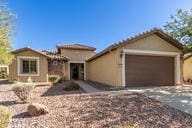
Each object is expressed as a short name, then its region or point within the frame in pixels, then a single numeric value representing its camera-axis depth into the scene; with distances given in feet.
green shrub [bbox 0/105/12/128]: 8.88
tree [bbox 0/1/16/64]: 17.22
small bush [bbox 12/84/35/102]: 17.66
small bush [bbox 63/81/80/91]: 26.06
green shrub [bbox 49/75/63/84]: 41.80
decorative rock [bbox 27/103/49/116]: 13.62
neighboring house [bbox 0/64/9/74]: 62.99
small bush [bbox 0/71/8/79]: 60.06
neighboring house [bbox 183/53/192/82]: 44.59
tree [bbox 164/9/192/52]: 27.23
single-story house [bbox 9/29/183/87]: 28.03
